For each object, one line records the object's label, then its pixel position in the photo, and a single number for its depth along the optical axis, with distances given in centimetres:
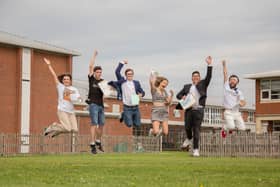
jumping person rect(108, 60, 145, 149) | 1747
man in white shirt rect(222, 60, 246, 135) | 1817
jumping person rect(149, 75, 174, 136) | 1769
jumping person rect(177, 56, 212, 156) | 1736
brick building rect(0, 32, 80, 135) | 5134
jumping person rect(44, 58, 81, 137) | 1789
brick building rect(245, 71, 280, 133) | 6153
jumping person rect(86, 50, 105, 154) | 1762
